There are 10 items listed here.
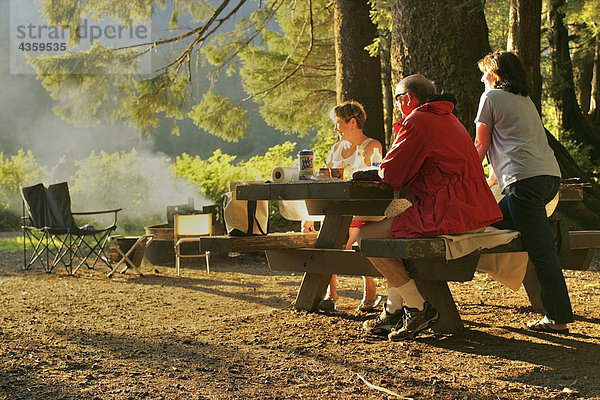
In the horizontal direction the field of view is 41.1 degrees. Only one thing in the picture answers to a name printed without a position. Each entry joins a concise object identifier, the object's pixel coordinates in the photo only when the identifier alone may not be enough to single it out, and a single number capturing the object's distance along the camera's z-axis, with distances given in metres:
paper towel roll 4.39
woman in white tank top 5.00
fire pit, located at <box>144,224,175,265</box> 8.71
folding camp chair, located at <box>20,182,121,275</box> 7.86
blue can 4.39
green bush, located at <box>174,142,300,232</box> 11.18
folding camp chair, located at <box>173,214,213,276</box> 7.75
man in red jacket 3.76
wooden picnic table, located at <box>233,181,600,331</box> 3.91
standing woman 4.09
